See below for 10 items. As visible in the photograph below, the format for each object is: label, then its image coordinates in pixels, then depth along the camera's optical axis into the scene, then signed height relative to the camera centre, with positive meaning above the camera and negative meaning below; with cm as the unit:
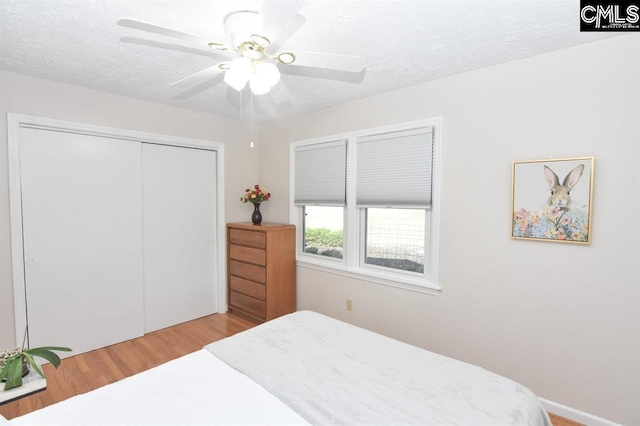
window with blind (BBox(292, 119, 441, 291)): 260 -3
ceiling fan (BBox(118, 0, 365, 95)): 123 +70
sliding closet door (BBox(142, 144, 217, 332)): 324 -39
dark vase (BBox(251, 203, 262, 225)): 364 -18
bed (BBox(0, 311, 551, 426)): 121 -86
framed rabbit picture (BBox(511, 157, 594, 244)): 188 +1
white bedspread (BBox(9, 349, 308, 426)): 120 -86
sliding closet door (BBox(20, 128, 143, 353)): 256 -36
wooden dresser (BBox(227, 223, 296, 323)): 332 -79
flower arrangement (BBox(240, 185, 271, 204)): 363 +4
